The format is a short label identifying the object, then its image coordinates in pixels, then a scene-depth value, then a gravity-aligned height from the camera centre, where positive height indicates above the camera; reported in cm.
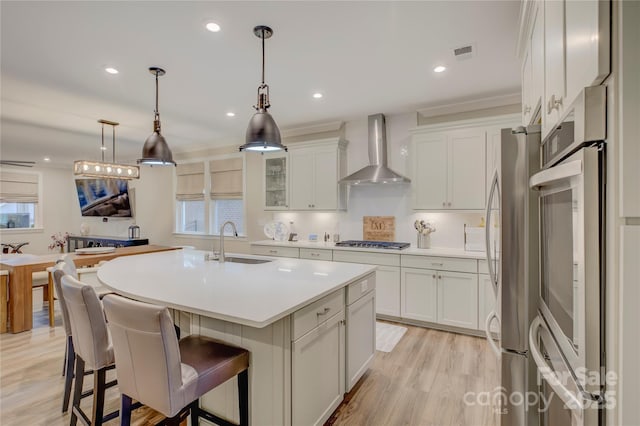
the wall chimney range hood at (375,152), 415 +86
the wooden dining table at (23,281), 372 -82
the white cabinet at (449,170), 358 +54
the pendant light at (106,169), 423 +64
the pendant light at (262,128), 227 +63
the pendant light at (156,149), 299 +63
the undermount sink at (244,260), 299 -45
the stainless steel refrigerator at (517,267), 136 -23
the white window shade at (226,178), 572 +68
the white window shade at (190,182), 615 +66
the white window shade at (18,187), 781 +69
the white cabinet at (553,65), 107 +58
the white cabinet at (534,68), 149 +82
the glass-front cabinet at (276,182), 500 +54
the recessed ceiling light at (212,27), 222 +136
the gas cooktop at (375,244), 394 -40
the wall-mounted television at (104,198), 764 +43
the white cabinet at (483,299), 330 -90
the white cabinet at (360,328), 219 -87
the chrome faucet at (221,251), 280 -34
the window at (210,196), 578 +36
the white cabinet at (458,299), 337 -94
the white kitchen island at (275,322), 156 -60
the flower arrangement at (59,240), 818 -69
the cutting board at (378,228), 437 -19
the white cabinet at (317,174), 452 +60
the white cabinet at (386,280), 380 -81
